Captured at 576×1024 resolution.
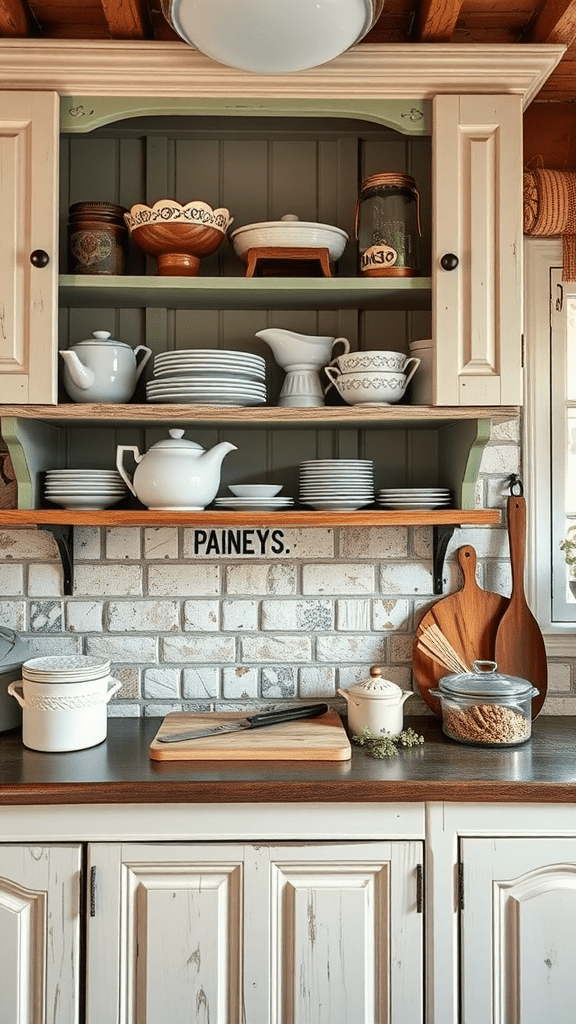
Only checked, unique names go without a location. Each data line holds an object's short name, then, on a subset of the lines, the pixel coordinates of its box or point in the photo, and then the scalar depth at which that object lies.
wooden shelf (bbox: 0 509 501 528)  1.95
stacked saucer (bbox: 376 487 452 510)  2.05
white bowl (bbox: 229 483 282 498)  2.03
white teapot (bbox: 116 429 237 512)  1.95
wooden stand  2.01
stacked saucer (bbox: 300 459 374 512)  2.03
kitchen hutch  1.93
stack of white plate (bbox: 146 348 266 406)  1.96
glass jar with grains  1.93
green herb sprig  1.85
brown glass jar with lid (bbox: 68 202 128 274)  2.04
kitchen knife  1.88
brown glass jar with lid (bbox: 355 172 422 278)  2.03
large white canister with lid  1.88
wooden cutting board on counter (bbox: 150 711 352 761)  1.82
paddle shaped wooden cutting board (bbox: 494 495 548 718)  2.22
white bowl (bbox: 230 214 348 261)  2.00
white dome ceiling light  1.40
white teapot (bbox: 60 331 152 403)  1.98
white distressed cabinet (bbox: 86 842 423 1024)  1.66
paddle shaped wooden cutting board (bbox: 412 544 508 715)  2.24
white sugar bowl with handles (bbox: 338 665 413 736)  1.96
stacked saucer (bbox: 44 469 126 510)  2.00
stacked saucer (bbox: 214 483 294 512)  2.02
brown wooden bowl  1.98
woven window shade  2.19
